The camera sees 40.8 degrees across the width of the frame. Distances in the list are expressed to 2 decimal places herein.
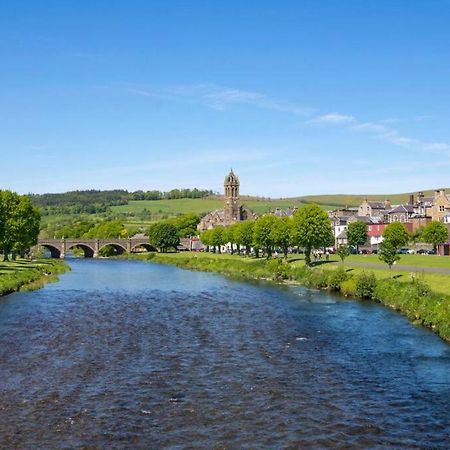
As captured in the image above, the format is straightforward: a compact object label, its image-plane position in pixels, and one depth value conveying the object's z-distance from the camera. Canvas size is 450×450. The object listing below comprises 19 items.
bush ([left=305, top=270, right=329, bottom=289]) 90.20
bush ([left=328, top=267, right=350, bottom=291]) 86.16
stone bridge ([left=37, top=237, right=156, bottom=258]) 197.75
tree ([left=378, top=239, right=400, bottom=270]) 88.06
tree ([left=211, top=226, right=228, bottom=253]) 192.36
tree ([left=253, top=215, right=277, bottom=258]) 138.86
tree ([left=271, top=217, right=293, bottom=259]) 128.12
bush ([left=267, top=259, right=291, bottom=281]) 107.19
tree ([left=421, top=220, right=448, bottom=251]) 128.25
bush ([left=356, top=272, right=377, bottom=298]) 76.31
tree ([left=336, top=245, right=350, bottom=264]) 106.21
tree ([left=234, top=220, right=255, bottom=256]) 157.12
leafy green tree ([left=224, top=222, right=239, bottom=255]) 176.40
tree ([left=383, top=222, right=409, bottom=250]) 120.56
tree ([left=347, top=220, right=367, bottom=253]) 148.00
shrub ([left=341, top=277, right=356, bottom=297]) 80.11
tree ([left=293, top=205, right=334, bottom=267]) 114.19
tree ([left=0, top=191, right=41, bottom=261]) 107.00
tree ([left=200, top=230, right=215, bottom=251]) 197.64
